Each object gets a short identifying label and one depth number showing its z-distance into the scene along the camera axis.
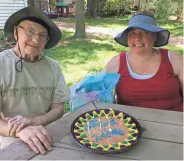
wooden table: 1.23
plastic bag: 1.93
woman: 2.06
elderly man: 1.72
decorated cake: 1.27
